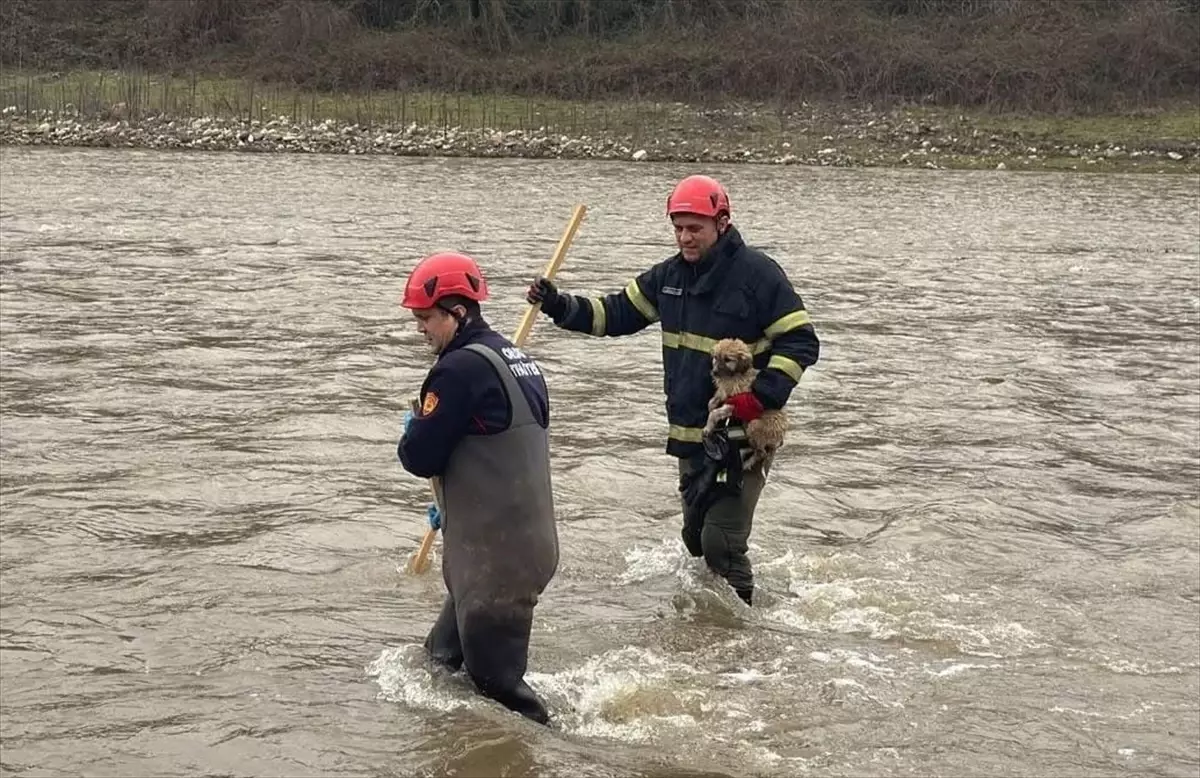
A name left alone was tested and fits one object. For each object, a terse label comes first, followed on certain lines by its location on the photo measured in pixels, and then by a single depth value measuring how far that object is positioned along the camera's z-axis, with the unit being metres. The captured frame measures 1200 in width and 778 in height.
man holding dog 7.35
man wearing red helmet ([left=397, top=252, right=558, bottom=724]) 5.89
